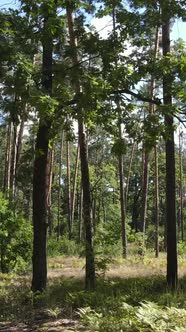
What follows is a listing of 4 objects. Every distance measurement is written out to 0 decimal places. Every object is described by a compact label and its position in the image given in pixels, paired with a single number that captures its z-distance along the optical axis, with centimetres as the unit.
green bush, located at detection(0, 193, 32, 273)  1415
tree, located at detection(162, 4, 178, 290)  1141
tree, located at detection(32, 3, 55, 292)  911
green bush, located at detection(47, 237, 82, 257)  2361
